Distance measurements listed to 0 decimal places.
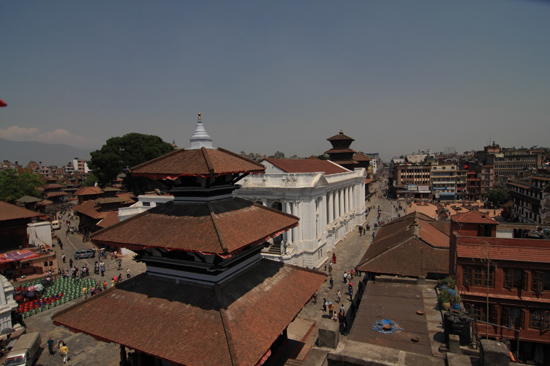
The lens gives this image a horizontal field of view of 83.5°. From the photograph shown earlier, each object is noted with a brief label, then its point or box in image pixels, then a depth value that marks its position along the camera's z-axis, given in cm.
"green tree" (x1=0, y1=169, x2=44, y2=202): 5948
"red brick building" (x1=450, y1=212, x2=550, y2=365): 1588
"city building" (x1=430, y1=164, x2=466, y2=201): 8788
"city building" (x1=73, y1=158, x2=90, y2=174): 17892
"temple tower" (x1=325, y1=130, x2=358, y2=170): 6225
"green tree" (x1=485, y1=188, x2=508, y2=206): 7419
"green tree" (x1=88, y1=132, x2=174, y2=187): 6128
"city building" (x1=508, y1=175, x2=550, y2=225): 4525
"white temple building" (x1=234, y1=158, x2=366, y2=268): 3275
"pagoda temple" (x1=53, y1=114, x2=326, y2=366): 812
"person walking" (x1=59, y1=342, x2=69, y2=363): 1779
